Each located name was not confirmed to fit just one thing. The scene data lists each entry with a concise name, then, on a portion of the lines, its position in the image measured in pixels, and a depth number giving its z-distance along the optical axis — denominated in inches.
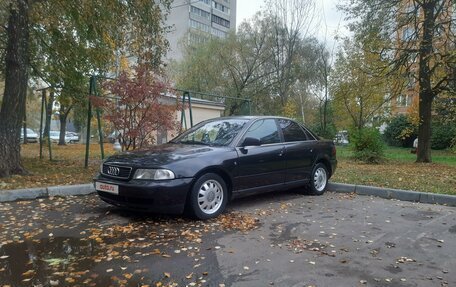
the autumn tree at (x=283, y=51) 1005.8
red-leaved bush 346.6
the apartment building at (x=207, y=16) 2598.4
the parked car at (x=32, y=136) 1523.4
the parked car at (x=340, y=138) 1125.7
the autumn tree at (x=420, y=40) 488.1
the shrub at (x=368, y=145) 547.8
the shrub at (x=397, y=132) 1152.2
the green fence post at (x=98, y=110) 363.7
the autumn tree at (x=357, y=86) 646.5
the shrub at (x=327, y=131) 1000.9
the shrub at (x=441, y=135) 1007.0
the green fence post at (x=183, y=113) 413.5
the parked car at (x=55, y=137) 1552.4
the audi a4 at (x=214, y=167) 201.0
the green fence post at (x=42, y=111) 457.8
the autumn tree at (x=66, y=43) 325.1
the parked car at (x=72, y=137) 1754.4
